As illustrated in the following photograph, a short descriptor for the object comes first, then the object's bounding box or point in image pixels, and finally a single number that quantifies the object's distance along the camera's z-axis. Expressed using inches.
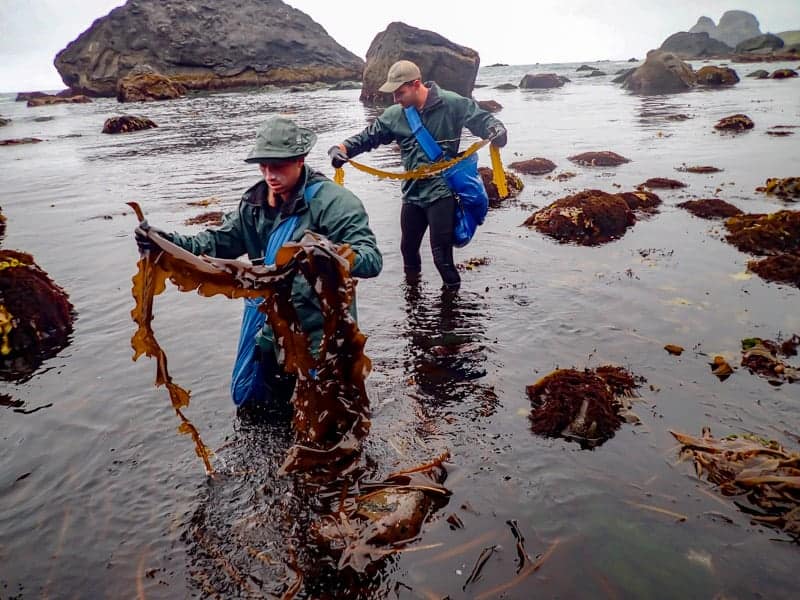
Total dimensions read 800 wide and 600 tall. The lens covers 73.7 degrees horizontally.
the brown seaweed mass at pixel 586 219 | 344.2
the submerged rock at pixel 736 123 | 709.9
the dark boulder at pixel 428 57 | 1309.1
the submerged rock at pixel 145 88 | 1760.6
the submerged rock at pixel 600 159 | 555.2
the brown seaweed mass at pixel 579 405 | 161.9
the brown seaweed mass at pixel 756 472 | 128.7
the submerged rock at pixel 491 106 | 1181.6
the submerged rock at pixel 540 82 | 1893.5
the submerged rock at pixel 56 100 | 2026.3
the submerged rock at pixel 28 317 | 216.4
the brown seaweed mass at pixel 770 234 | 298.8
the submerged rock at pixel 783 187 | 392.2
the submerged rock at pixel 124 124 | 971.3
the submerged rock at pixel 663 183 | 446.3
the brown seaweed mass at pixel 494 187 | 440.5
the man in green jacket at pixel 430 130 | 232.5
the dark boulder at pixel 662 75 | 1370.6
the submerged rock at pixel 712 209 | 362.8
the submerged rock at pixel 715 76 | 1421.0
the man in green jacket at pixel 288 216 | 137.8
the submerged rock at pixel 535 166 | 544.7
